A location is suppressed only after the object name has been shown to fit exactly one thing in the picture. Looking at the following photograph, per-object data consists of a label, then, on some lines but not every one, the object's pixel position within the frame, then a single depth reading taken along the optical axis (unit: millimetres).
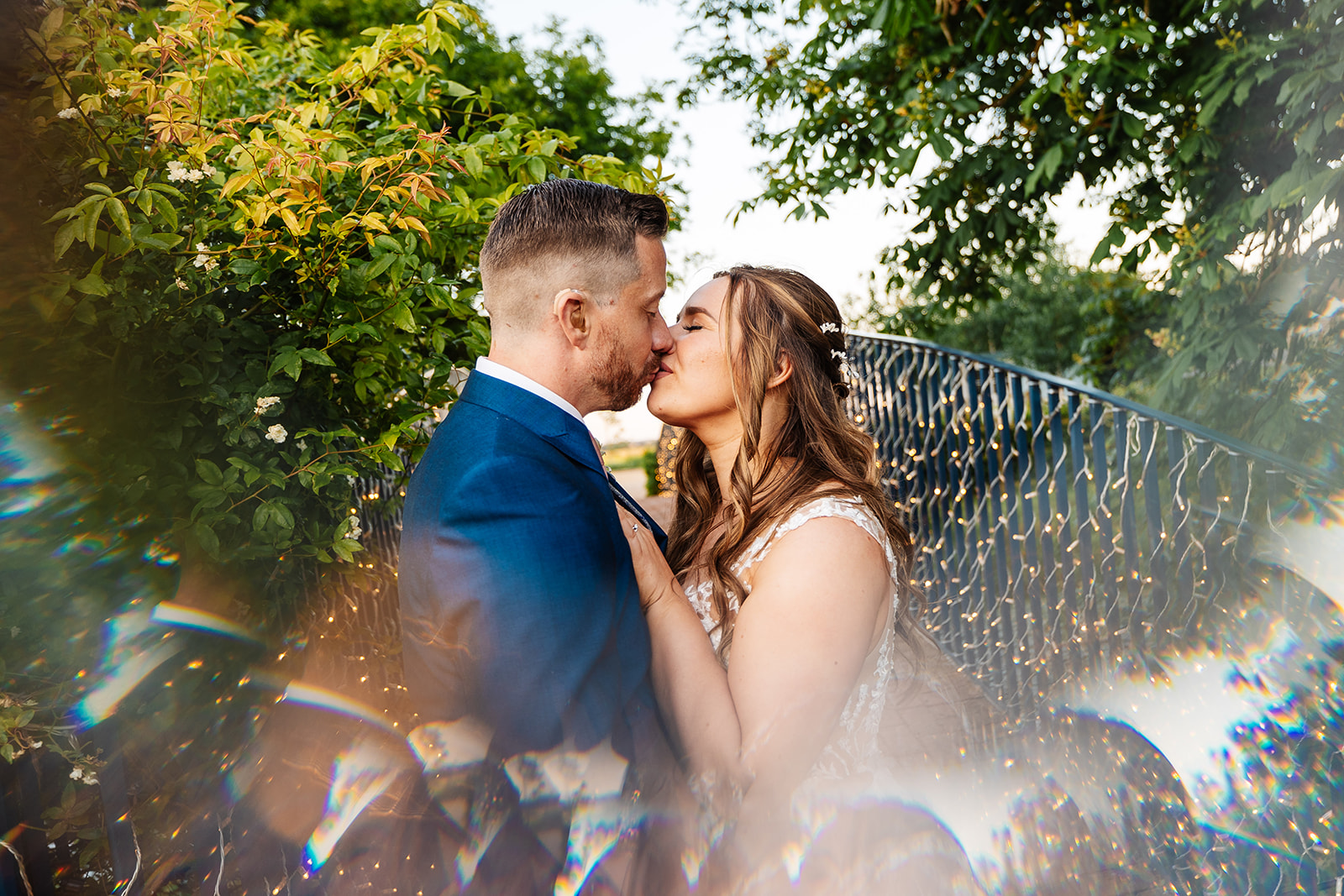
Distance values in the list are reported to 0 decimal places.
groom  1604
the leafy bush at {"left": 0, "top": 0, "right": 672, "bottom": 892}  1824
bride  1977
